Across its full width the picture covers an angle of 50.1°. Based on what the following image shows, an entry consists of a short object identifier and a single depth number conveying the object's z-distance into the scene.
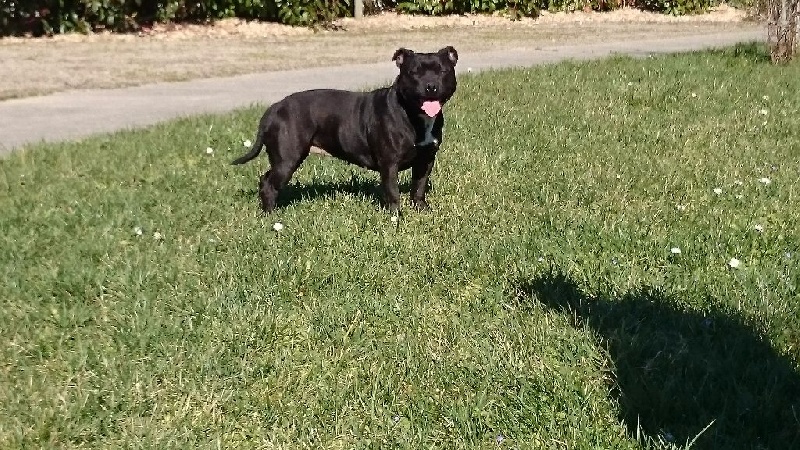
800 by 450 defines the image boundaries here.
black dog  5.57
